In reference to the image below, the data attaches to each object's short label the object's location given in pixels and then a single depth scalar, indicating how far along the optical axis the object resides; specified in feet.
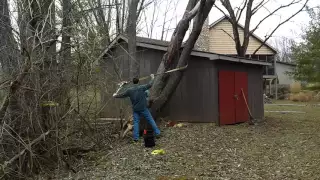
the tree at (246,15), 53.91
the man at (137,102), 26.23
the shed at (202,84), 33.81
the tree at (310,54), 59.72
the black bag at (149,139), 24.55
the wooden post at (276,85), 93.42
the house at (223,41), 90.55
